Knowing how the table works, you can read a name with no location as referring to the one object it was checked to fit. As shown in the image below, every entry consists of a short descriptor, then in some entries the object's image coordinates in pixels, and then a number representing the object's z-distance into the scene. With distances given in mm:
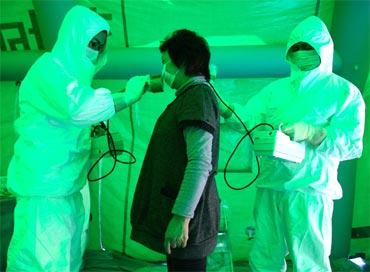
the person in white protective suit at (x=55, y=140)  1521
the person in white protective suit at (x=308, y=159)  1615
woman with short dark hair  1093
